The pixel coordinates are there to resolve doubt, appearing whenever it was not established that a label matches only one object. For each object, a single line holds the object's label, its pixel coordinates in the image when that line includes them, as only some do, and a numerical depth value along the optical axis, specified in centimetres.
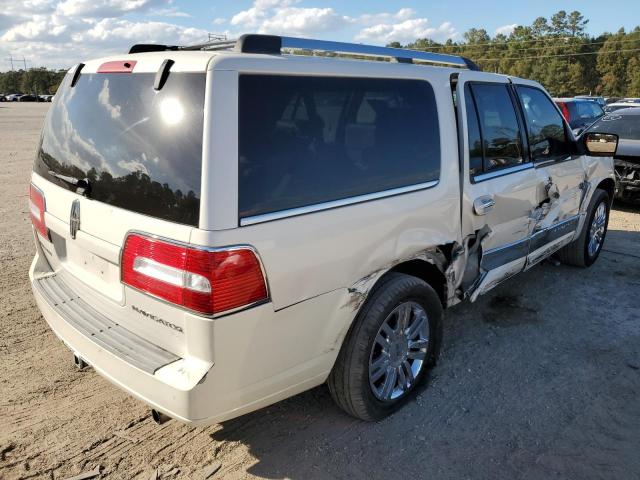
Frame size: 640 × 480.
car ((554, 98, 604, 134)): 1493
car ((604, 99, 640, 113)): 2369
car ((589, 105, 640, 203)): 801
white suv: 213
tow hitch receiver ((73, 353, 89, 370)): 269
